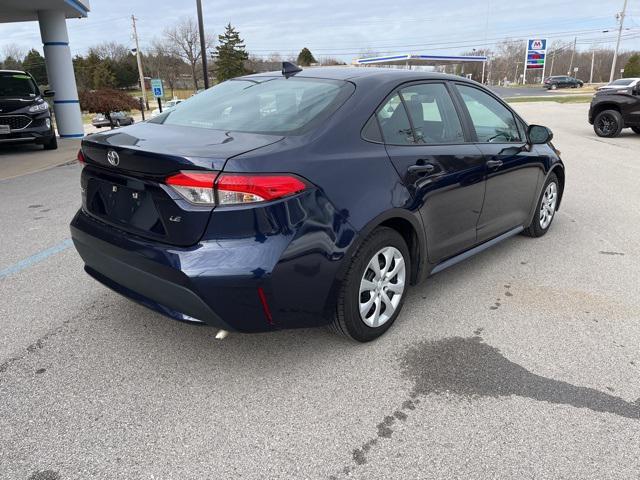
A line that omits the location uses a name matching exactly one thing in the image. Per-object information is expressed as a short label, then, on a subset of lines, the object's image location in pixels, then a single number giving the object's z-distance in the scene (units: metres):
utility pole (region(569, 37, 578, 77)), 105.28
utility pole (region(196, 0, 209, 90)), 19.18
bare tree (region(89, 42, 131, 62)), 80.19
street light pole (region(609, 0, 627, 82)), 52.02
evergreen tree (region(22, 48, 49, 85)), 68.29
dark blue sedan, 2.49
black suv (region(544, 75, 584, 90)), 68.50
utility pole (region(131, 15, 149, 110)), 49.72
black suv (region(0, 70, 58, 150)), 11.59
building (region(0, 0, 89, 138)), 14.56
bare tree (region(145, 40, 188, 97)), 66.38
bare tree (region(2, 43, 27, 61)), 77.38
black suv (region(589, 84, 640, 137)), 13.98
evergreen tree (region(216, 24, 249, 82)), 62.34
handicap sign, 25.48
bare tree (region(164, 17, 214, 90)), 63.69
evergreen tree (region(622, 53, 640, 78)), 56.78
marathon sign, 67.81
